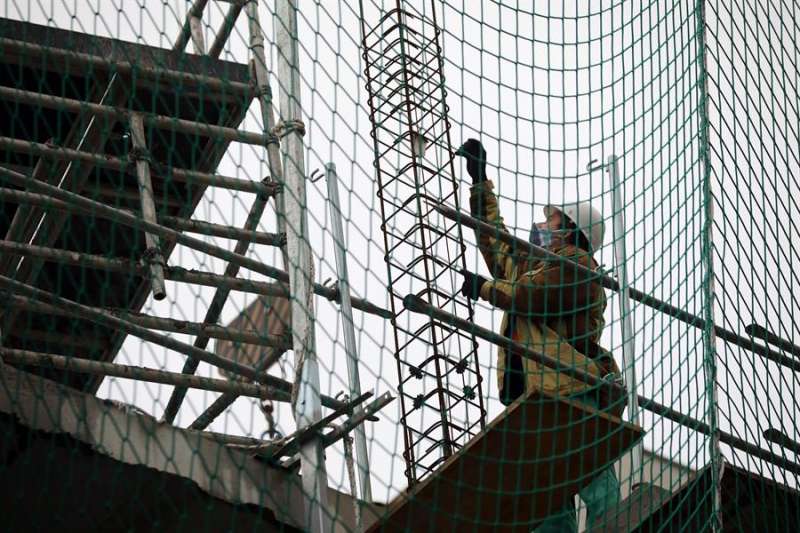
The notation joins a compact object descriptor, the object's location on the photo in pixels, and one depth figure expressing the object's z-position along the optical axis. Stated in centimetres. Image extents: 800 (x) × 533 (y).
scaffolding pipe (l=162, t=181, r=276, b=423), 1227
